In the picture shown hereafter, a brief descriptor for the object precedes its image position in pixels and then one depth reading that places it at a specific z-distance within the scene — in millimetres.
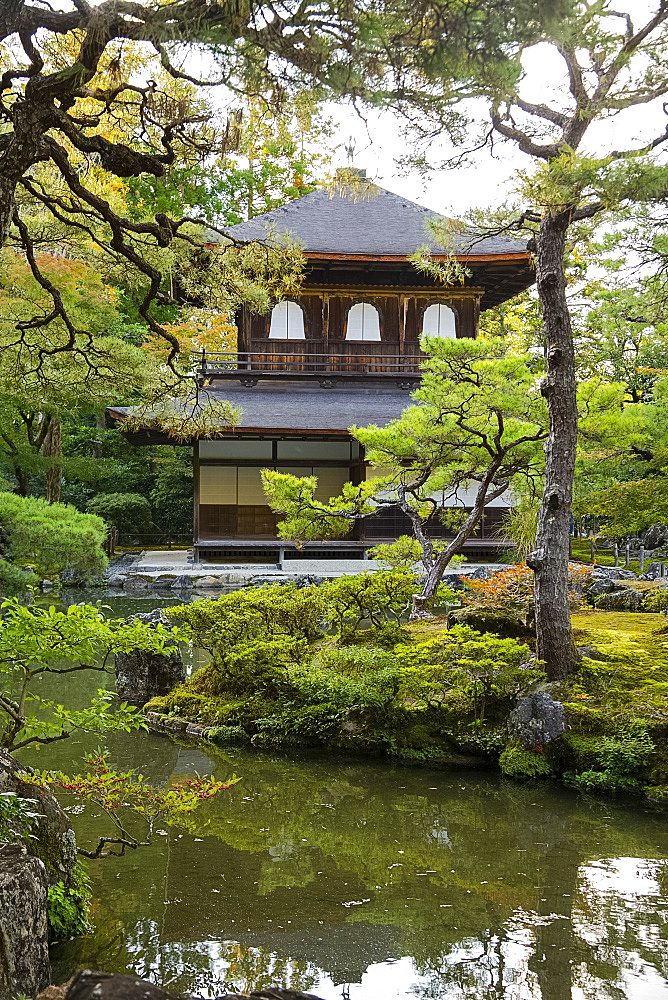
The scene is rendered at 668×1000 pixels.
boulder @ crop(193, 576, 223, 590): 15125
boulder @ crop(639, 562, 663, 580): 13836
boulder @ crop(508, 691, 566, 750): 6363
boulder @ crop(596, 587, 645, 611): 10547
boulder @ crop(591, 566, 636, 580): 13241
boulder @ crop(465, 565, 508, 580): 14429
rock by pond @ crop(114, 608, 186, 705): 8258
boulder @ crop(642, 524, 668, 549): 16316
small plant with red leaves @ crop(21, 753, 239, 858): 3961
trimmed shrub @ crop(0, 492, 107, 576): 10586
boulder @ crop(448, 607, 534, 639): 7508
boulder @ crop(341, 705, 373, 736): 6984
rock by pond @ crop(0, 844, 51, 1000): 2857
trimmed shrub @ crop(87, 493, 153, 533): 20469
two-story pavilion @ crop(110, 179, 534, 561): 17531
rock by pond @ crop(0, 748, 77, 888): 3594
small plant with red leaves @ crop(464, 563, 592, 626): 8938
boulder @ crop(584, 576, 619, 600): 11703
